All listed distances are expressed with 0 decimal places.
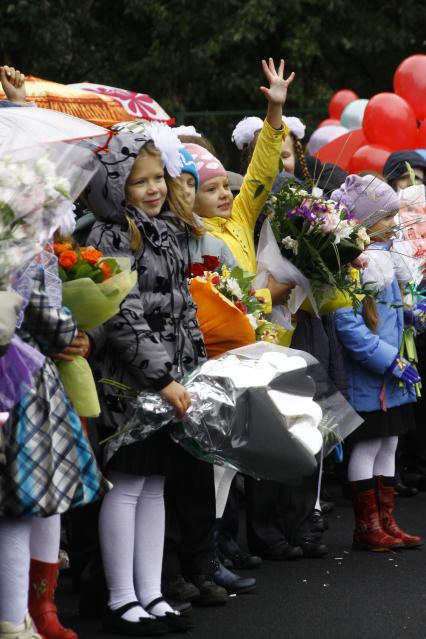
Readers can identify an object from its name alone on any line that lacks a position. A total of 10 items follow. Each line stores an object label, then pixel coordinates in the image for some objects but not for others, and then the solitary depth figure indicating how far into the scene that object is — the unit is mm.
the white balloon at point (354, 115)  12945
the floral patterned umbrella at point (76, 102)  7910
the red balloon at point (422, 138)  10701
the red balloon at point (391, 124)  10742
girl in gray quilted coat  5055
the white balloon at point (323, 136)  12774
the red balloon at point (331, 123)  13488
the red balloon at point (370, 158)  10539
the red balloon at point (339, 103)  14805
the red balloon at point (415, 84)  11336
